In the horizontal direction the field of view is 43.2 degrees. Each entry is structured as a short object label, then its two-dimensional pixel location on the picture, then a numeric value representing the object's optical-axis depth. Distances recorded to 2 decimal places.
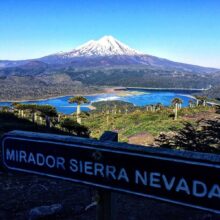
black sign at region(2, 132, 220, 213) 1.87
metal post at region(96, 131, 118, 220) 2.32
